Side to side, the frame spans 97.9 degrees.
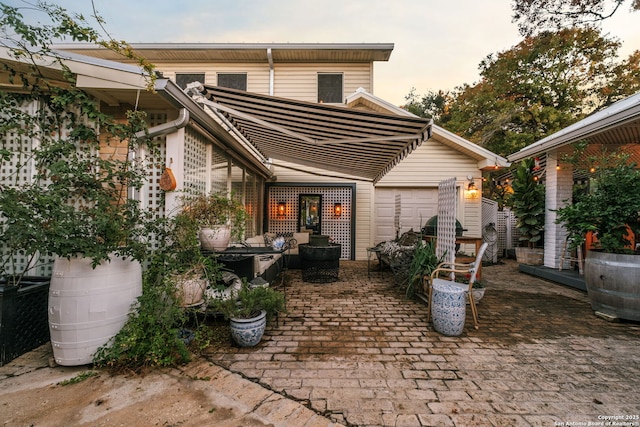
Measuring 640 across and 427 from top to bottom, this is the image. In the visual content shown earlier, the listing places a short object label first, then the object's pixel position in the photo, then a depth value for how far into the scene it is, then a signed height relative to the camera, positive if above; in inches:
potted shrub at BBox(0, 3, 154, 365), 86.0 -2.9
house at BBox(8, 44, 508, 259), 285.4 +55.0
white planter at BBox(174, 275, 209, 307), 109.8 -30.7
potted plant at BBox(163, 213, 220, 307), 113.0 -20.6
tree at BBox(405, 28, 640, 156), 466.3 +238.5
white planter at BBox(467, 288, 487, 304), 165.6 -44.6
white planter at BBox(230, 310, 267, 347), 107.5 -44.9
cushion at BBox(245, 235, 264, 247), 229.1 -22.7
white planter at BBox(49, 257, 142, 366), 89.4 -31.1
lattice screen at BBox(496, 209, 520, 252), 374.0 -16.8
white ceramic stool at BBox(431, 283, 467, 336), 120.6 -40.2
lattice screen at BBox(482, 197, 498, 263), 331.6 -10.6
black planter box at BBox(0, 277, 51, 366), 95.5 -39.1
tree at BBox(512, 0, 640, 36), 319.6 +253.8
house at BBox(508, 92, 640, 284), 216.2 +59.9
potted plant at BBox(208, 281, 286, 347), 108.0 -39.8
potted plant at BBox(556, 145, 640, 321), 136.6 -8.2
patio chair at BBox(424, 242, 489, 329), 130.9 -31.2
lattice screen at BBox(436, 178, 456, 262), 168.5 -1.3
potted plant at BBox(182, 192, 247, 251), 134.7 -1.3
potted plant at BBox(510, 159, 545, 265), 281.0 +9.1
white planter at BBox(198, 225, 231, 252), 135.2 -11.4
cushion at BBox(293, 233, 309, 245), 293.9 -22.7
